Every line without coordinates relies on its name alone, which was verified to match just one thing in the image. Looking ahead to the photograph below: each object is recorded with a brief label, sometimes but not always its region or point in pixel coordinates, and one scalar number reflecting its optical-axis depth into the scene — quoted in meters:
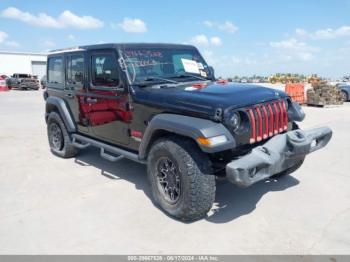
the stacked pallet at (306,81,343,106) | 14.88
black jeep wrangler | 3.33
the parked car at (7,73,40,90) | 29.19
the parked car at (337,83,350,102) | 17.34
